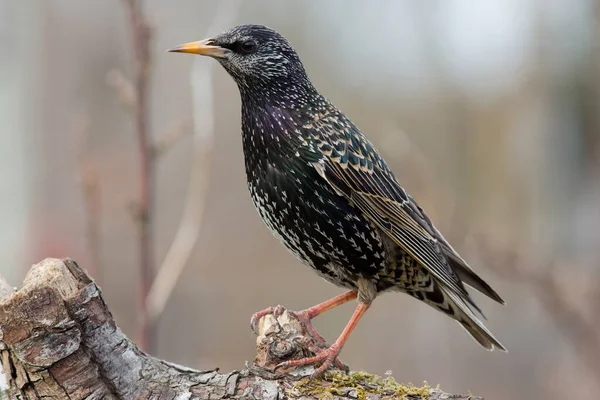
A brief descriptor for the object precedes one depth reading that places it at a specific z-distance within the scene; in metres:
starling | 6.26
